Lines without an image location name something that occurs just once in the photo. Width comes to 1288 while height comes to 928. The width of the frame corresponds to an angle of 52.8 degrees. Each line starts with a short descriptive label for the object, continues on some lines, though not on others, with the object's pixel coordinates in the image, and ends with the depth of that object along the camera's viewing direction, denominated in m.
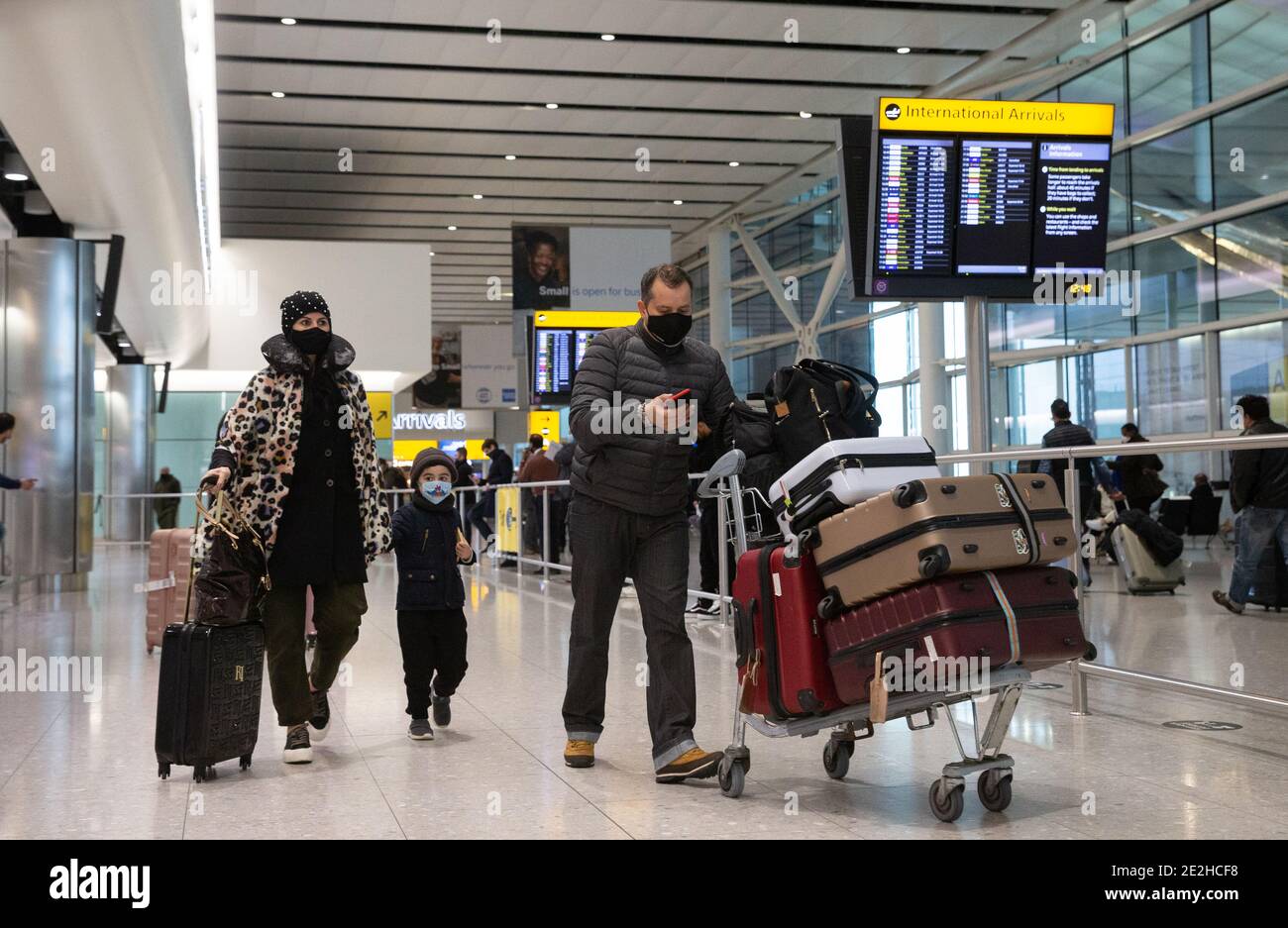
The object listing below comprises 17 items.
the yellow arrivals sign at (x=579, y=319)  15.88
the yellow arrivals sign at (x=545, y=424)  25.48
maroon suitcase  3.40
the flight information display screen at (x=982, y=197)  6.25
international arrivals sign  6.31
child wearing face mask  5.38
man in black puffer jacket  4.24
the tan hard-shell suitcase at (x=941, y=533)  3.42
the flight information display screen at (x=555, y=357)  15.56
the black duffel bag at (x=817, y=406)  4.11
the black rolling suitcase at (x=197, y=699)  4.35
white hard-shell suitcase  3.76
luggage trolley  3.53
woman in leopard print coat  4.61
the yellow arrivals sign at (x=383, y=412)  25.78
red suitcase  3.75
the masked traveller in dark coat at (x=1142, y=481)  13.01
